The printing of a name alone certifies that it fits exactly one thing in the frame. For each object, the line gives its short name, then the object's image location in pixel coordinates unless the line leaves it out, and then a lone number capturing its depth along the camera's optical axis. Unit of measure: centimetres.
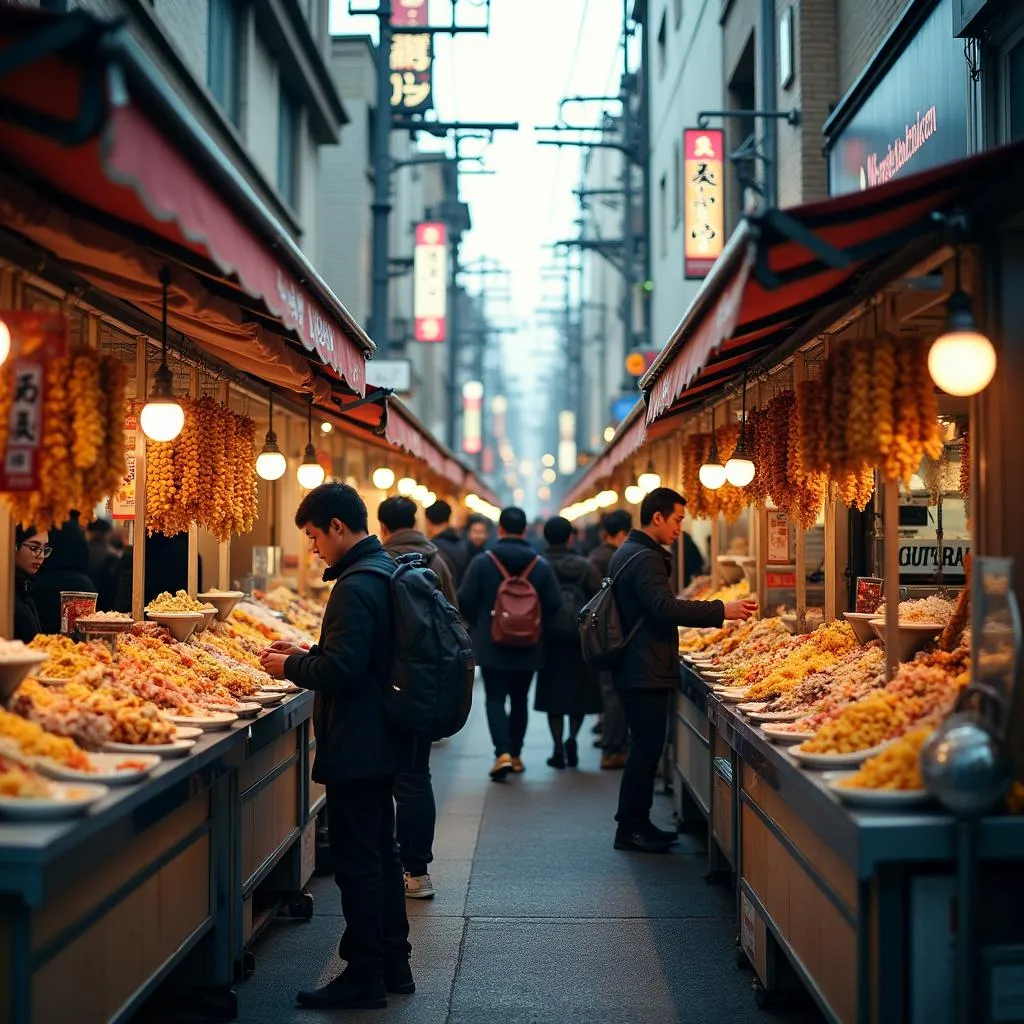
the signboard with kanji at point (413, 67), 2209
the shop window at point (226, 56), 1548
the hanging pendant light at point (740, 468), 795
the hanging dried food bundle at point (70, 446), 468
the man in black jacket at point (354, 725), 561
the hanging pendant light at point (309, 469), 1011
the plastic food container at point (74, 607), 679
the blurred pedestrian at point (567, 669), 1231
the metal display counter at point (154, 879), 376
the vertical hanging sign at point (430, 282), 2894
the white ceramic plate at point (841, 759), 478
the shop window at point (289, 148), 2012
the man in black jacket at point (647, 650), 855
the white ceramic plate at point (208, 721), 569
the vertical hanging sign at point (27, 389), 458
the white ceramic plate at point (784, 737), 544
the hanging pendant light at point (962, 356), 427
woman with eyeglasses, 757
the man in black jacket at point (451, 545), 1323
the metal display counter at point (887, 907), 403
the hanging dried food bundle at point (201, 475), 711
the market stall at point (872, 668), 411
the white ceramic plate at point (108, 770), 434
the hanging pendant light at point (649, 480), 1435
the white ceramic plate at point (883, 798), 423
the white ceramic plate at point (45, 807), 391
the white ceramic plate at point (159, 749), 493
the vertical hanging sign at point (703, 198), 1802
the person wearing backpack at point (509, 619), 1165
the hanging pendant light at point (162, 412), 578
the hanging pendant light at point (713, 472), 903
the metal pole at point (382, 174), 1858
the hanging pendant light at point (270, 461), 894
